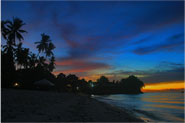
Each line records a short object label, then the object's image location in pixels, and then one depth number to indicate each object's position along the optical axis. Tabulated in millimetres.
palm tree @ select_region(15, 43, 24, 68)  34875
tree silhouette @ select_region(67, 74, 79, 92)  63631
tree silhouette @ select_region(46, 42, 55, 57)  42819
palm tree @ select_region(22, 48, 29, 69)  35319
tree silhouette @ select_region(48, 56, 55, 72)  49944
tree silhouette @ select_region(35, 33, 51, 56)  41731
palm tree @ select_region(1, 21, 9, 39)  28047
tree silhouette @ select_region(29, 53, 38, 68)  43638
